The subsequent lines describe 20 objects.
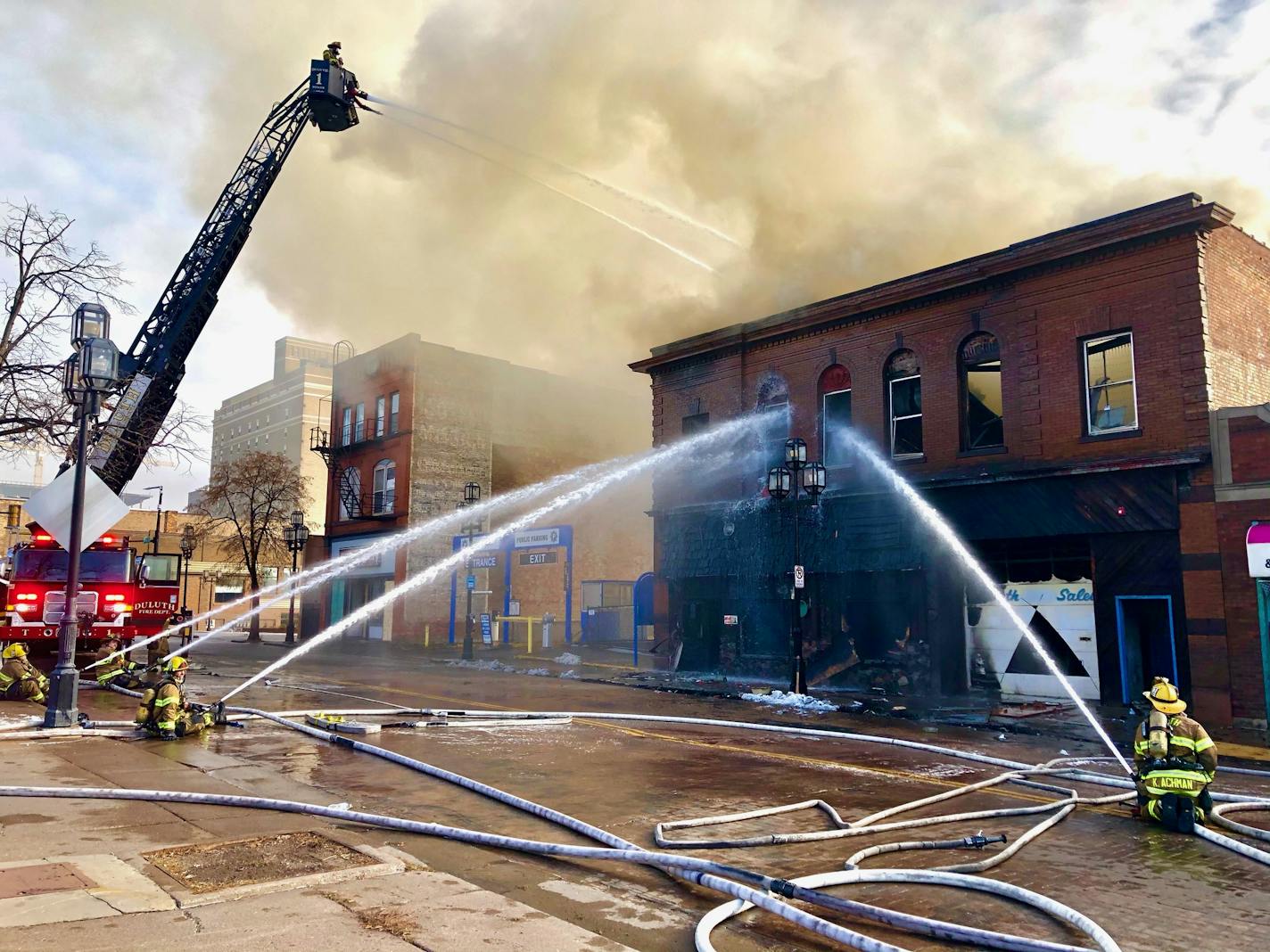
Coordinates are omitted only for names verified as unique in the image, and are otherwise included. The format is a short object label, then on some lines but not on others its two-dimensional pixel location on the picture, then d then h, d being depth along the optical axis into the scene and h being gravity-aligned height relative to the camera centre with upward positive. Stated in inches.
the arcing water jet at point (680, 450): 967.6 +161.8
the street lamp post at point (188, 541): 1800.7 +105.9
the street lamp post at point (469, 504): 1151.9 +114.2
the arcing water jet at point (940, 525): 741.3 +58.2
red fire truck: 712.4 +2.2
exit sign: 1327.5 +51.4
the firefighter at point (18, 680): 607.2 -57.1
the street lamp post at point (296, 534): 1322.6 +85.6
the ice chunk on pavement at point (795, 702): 682.8 -81.4
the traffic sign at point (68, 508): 479.8 +44.2
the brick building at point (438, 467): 1648.6 +238.3
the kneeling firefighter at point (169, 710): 451.8 -57.2
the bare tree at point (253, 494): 1612.9 +178.9
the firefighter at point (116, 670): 683.4 -57.8
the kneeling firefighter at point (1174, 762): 293.1 -53.1
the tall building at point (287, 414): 4146.2 +858.8
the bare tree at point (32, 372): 629.9 +153.0
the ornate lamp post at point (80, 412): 469.7 +94.3
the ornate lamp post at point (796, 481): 743.7 +94.0
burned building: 632.4 +97.8
